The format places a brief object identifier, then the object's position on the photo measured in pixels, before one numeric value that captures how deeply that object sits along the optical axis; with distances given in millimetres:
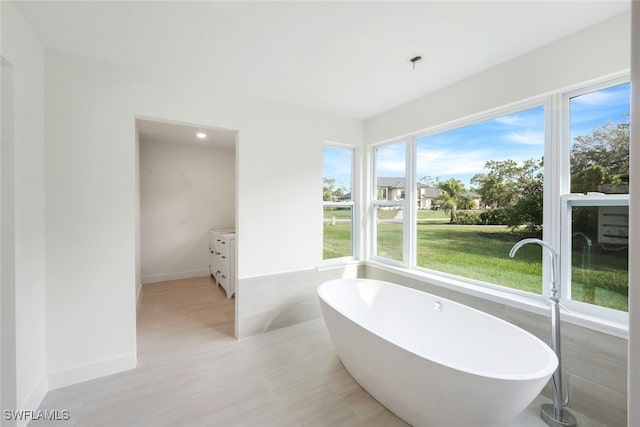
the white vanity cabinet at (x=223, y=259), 3639
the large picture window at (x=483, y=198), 2051
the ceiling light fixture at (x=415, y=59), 1962
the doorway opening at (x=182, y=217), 3475
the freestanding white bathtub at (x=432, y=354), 1297
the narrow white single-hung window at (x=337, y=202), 3281
